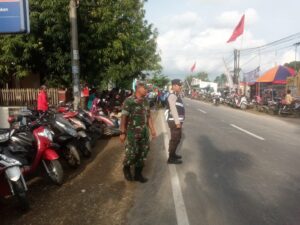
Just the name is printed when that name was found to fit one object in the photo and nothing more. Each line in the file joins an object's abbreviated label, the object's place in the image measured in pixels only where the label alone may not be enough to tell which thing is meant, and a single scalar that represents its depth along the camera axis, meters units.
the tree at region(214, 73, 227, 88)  68.13
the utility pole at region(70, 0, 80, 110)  6.60
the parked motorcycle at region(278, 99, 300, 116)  12.88
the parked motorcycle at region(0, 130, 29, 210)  3.02
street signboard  4.29
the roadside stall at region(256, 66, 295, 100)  17.73
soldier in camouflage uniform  3.68
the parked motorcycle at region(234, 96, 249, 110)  17.88
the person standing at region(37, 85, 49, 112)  7.60
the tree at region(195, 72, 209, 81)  80.80
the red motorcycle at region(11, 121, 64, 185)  3.69
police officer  4.42
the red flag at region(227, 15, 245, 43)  19.38
